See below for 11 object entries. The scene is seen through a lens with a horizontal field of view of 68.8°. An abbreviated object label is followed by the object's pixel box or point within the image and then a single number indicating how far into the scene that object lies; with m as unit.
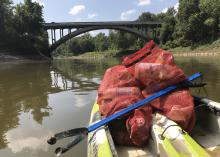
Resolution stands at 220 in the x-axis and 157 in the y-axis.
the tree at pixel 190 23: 24.23
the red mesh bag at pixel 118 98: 2.36
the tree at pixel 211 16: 21.17
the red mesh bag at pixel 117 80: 2.59
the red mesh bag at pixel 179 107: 2.11
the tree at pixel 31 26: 27.06
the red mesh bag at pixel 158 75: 2.46
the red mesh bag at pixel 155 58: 2.55
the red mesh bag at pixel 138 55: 2.82
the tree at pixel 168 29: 30.63
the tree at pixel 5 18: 23.11
